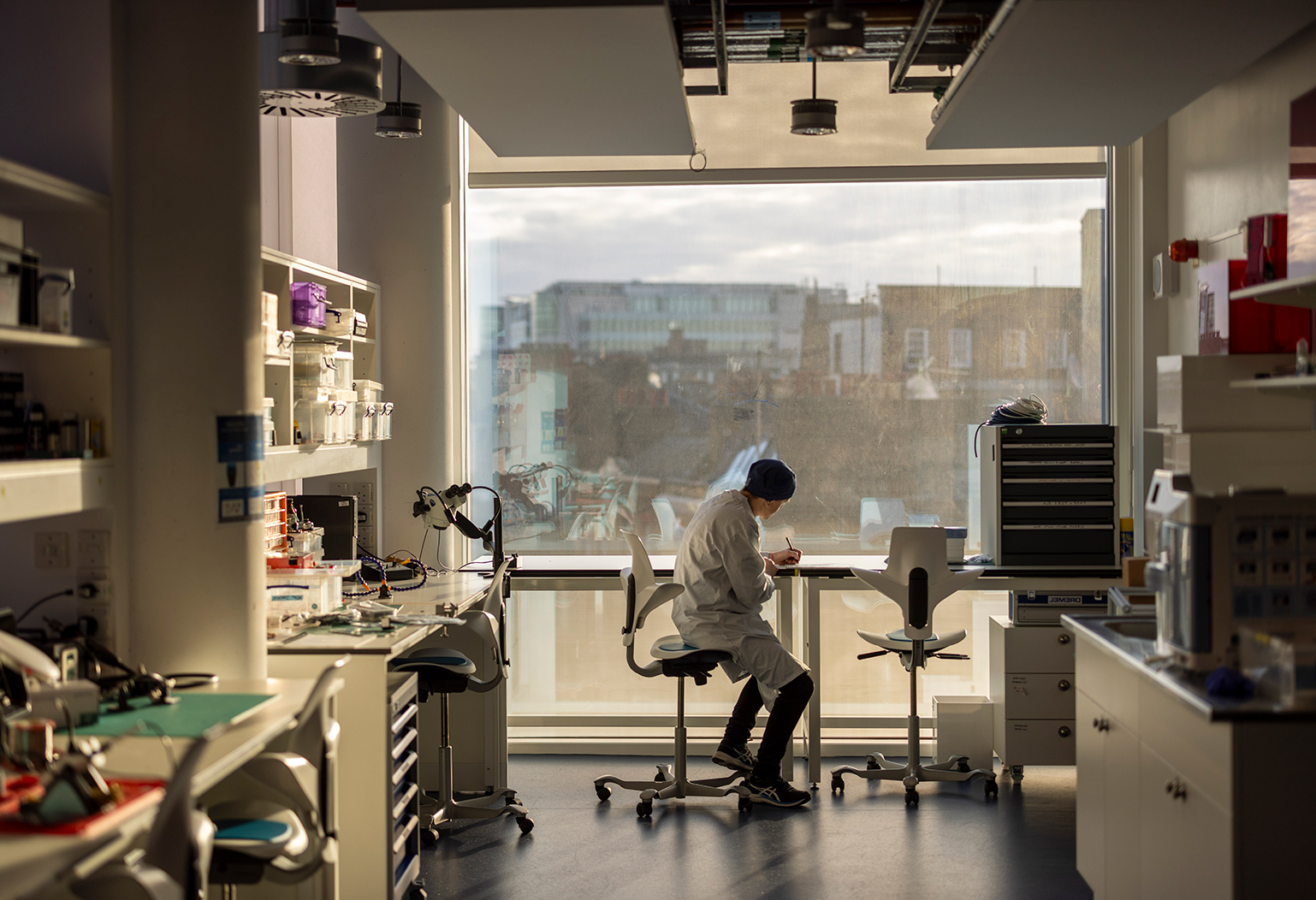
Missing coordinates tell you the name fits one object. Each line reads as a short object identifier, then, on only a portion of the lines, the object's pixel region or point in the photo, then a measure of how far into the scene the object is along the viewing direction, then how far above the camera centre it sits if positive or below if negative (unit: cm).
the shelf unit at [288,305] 369 +51
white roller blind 524 +147
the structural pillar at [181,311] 291 +38
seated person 436 -75
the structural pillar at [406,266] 502 +85
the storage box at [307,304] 385 +52
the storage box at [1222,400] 367 +14
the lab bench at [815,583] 469 -65
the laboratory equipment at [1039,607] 474 -75
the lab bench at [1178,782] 228 -83
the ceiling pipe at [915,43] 312 +130
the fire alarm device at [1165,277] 486 +75
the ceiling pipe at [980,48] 303 +125
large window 537 +43
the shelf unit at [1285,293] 294 +43
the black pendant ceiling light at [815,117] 385 +119
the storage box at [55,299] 258 +37
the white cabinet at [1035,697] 469 -115
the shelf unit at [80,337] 279 +29
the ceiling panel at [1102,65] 298 +122
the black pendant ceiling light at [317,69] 294 +111
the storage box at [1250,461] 362 -8
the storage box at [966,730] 480 -132
